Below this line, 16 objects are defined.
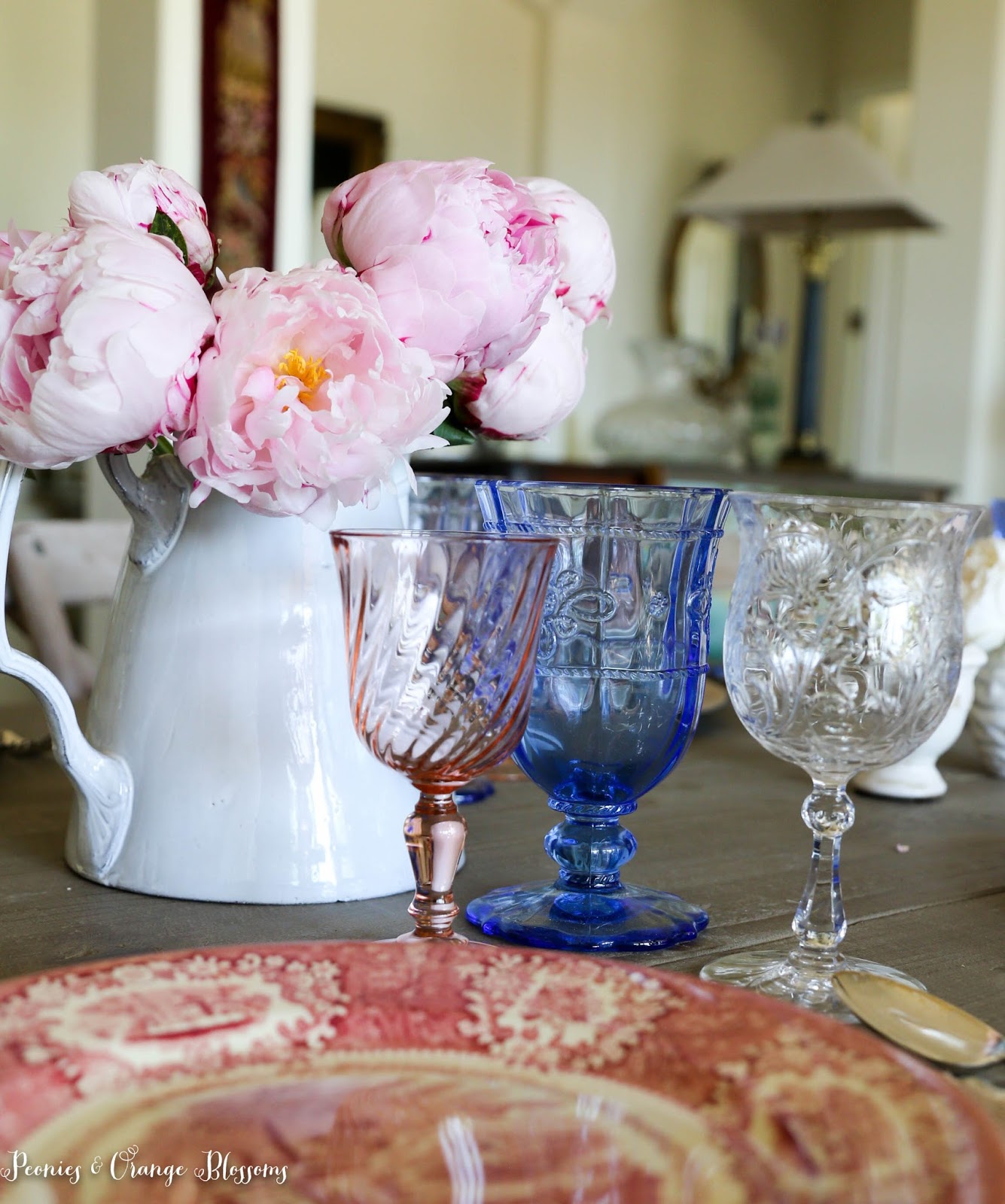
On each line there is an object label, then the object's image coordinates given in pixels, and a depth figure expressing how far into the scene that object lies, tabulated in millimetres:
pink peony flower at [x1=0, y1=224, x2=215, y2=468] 475
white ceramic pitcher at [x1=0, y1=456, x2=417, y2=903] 595
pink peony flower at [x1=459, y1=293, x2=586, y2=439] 606
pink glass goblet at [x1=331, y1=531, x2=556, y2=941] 476
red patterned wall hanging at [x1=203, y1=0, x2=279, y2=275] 2646
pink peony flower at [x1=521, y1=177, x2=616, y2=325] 627
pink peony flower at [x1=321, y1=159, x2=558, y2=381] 517
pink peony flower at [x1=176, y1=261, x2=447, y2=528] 487
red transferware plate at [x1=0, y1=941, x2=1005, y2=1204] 318
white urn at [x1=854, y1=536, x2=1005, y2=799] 901
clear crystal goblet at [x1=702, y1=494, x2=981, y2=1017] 537
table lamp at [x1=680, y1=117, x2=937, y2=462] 3268
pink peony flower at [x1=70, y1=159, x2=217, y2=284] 524
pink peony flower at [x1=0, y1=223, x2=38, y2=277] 519
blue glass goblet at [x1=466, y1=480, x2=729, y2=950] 575
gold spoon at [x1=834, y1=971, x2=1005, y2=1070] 437
